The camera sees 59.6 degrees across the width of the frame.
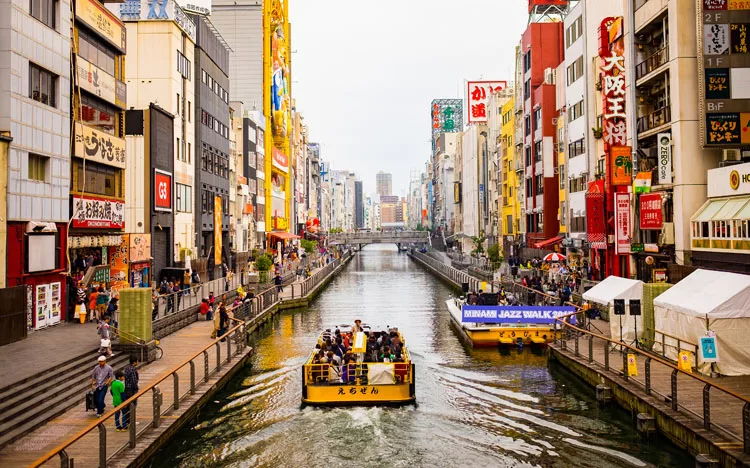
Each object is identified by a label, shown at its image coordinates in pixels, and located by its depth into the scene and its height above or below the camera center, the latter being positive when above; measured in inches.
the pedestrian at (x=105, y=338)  865.8 -125.1
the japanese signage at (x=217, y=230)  2561.5 +66.4
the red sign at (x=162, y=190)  1877.5 +168.2
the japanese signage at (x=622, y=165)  1616.6 +189.1
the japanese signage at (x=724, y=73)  1187.3 +303.8
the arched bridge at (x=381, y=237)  6176.2 +70.7
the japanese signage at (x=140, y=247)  1689.2 +0.6
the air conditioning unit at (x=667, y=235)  1386.8 +12.3
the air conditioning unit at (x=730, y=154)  1330.0 +174.0
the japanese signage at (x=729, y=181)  1063.7 +102.0
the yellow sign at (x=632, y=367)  869.2 -167.6
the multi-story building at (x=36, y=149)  1029.2 +167.2
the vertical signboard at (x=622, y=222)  1598.2 +47.5
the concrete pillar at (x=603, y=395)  871.7 -205.1
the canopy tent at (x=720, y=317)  840.9 -101.7
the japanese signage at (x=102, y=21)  1385.3 +512.1
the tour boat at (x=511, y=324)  1342.3 -169.9
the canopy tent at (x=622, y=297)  1089.4 -101.1
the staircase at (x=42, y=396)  652.1 -164.8
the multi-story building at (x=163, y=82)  1982.0 +518.8
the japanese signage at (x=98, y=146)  1369.3 +227.7
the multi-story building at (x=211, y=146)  2383.1 +393.0
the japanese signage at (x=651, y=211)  1416.1 +66.4
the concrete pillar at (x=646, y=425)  725.3 -205.2
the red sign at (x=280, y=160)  3885.3 +529.7
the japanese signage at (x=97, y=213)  1353.3 +78.3
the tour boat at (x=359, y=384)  883.4 -189.0
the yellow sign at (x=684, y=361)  806.5 -149.7
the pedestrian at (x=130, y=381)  707.4 -144.7
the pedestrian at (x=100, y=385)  707.4 -147.9
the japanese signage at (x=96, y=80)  1384.1 +373.2
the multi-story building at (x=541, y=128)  2743.6 +497.0
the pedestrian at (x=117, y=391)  695.7 -152.2
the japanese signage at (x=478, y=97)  5098.4 +1147.7
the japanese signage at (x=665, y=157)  1359.5 +174.6
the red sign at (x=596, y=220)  1841.8 +61.2
